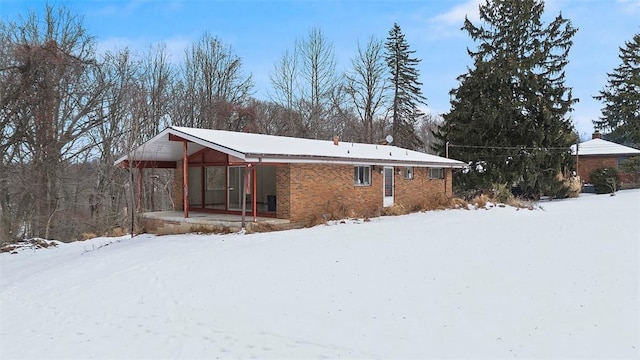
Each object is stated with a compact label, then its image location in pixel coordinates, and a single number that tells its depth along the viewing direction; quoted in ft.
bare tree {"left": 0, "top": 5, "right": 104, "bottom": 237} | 60.85
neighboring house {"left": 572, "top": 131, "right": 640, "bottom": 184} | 100.07
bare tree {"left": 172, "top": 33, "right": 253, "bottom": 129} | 90.99
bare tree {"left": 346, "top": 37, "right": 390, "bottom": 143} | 112.88
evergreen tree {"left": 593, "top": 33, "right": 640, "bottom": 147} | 106.63
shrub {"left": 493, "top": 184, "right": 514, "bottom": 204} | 63.82
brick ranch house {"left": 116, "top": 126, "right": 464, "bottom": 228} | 43.28
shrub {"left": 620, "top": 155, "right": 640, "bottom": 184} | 92.63
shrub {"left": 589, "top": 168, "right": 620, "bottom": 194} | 89.40
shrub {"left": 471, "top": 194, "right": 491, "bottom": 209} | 58.85
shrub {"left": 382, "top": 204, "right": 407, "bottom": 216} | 52.33
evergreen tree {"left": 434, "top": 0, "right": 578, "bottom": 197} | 81.35
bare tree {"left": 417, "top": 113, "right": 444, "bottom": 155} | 154.40
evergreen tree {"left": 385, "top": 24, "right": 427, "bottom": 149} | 114.52
